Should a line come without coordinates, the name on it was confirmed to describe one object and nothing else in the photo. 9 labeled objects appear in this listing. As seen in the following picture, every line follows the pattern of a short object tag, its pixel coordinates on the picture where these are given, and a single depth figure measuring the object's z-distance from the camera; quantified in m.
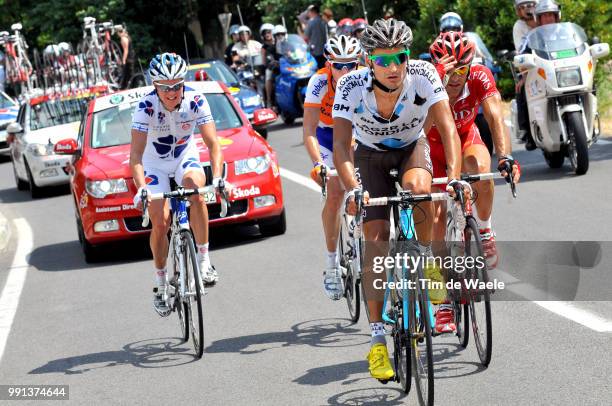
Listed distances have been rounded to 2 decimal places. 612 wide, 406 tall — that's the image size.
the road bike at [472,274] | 14.40
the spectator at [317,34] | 57.06
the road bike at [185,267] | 17.21
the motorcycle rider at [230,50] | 62.15
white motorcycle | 29.23
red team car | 26.09
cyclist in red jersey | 17.31
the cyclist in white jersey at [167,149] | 18.33
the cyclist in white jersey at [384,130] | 14.25
